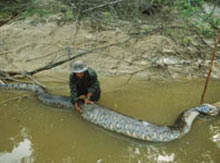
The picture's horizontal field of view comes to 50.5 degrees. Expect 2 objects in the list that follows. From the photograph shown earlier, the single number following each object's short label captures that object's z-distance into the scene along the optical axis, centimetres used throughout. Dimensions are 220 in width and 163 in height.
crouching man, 438
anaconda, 379
